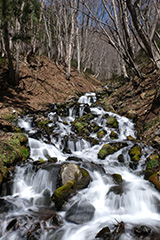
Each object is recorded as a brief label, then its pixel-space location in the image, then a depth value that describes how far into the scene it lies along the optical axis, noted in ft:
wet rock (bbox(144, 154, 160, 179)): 15.82
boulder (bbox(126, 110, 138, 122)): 28.36
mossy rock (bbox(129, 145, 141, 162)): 19.36
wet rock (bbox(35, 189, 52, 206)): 14.01
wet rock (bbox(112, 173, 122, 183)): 16.34
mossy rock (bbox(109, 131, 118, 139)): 25.59
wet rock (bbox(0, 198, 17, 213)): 12.73
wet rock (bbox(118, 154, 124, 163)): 19.83
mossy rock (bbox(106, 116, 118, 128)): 28.80
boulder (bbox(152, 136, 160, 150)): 19.69
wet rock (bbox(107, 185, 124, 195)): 14.58
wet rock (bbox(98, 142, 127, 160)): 21.19
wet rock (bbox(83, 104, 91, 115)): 35.80
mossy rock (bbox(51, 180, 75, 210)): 13.16
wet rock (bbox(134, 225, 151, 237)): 9.95
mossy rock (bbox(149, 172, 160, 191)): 14.07
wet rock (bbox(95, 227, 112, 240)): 9.91
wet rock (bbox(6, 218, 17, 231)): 11.16
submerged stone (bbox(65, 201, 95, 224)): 12.35
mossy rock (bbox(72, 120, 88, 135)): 27.65
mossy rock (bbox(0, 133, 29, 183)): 15.88
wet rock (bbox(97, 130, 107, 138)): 26.38
